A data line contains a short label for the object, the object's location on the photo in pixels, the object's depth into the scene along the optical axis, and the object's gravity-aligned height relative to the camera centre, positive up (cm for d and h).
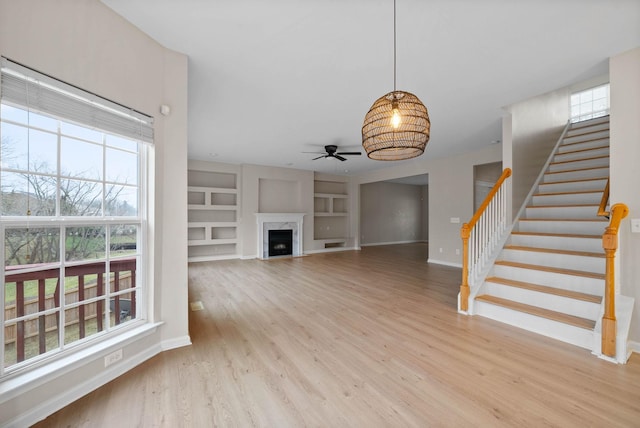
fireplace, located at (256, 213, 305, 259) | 740 -48
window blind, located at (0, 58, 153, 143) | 140 +71
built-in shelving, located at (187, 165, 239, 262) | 695 -6
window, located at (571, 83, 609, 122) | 513 +233
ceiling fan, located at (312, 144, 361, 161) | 532 +132
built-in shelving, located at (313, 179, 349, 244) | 903 +4
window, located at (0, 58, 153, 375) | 145 -2
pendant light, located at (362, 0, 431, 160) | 166 +60
